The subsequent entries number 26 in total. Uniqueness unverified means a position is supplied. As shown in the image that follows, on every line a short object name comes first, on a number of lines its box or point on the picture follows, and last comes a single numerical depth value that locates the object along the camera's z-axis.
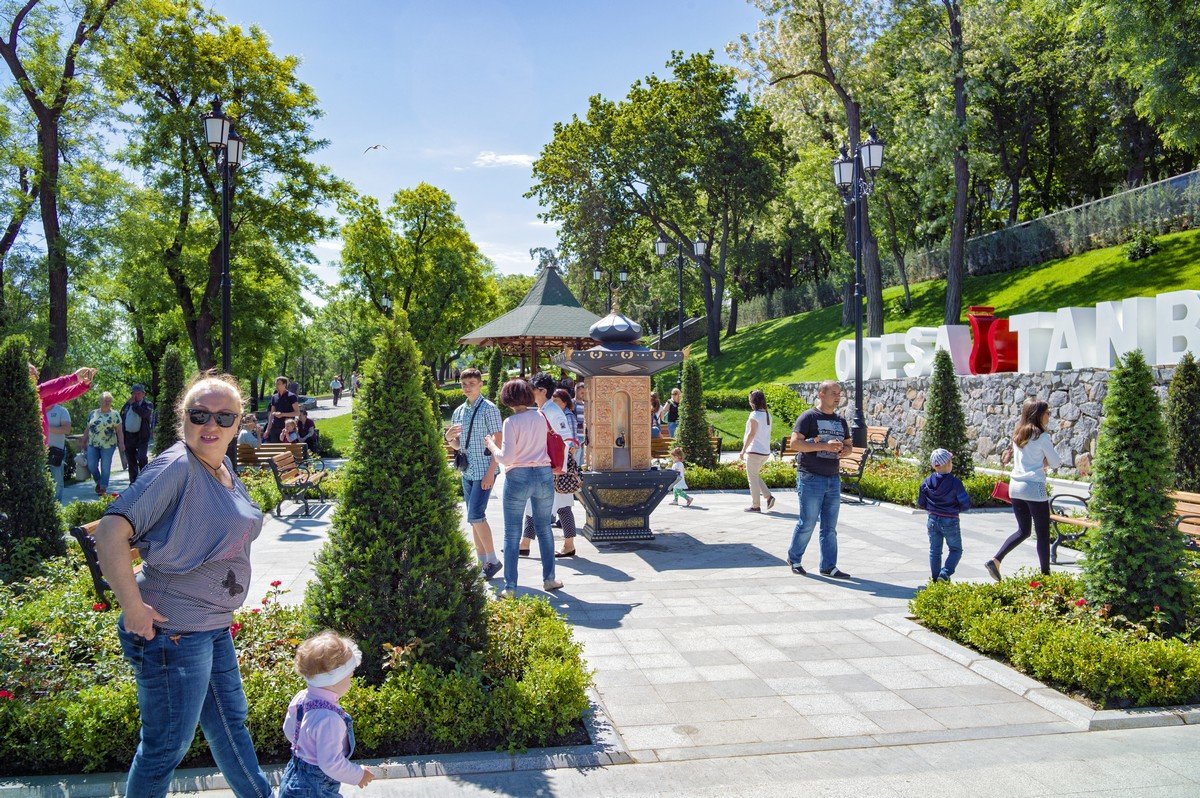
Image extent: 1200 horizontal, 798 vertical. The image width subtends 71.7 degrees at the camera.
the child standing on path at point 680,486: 12.87
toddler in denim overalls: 2.90
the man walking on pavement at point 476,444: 7.38
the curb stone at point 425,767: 3.67
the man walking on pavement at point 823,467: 7.61
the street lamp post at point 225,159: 12.07
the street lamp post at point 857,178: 14.59
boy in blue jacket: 6.95
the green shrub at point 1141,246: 23.67
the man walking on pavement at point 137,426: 13.49
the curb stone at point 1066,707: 4.53
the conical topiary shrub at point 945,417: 13.60
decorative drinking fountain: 9.80
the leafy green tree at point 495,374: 36.62
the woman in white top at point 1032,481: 7.23
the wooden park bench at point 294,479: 12.31
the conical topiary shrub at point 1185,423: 9.41
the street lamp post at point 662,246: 23.11
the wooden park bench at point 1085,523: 7.67
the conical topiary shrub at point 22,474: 6.83
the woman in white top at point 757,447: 11.48
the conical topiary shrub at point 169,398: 13.26
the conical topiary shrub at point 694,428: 15.43
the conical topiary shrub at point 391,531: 4.45
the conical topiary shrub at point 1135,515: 5.29
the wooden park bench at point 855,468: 13.22
